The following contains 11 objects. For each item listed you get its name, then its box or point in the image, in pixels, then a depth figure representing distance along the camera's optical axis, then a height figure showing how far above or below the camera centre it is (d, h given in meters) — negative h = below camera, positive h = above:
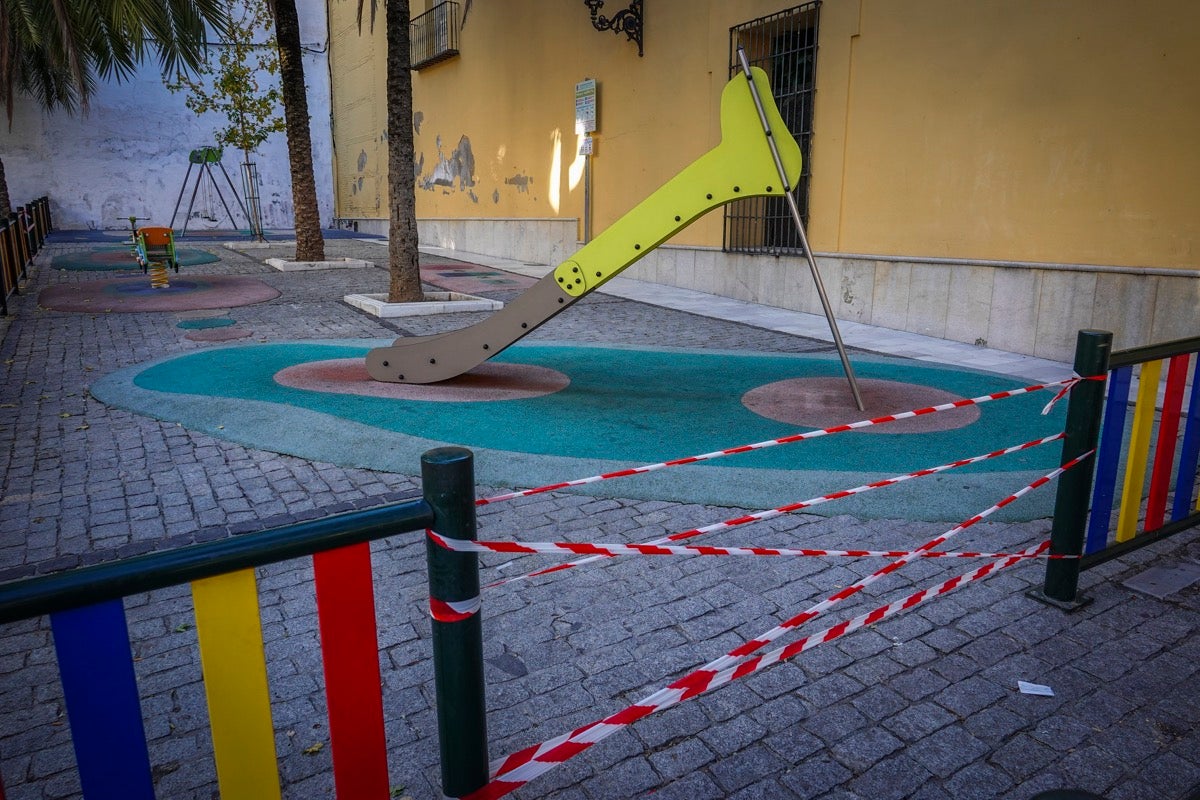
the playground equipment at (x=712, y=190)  5.55 +0.17
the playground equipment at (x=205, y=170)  22.27 +1.28
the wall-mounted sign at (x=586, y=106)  14.77 +1.89
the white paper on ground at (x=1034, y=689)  2.78 -1.53
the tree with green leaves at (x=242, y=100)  17.70 +2.43
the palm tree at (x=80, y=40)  13.70 +3.41
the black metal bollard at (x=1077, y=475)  3.12 -0.96
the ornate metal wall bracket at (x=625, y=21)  13.51 +3.10
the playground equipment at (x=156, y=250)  12.54 -0.55
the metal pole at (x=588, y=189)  15.33 +0.47
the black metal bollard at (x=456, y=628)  1.60 -0.80
